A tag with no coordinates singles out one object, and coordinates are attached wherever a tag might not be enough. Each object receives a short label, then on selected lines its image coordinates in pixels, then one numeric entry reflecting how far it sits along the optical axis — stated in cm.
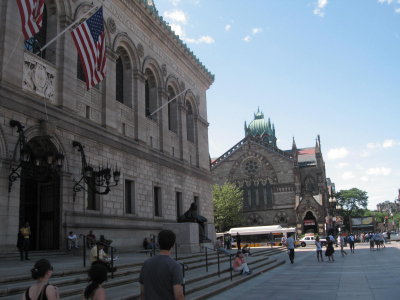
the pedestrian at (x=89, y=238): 1580
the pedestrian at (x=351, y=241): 3087
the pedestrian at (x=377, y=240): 3512
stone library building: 1554
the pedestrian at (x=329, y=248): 2256
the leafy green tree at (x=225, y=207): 6625
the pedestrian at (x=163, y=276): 431
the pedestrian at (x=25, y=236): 1386
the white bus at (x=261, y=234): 5218
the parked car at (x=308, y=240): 5233
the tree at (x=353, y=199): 11571
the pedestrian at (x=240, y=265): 1575
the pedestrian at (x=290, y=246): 2253
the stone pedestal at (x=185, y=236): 1931
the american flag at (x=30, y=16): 1374
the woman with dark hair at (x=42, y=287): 416
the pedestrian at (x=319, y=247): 2351
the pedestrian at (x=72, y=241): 1723
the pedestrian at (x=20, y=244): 1382
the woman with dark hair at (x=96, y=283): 431
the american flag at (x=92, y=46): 1622
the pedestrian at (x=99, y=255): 1117
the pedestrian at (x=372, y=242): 3439
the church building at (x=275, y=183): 6856
